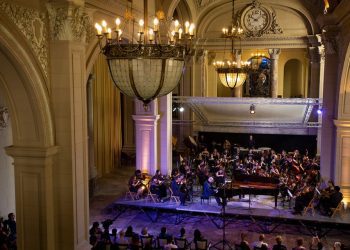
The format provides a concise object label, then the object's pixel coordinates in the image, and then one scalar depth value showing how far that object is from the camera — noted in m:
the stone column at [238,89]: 21.80
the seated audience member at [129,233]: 9.39
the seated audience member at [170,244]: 8.78
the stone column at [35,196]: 8.09
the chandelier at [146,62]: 5.20
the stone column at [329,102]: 12.95
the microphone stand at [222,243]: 10.89
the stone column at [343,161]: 12.82
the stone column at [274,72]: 21.61
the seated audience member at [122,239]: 9.41
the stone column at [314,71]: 19.61
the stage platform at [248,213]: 11.84
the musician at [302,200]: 12.23
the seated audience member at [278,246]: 8.65
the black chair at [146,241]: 9.08
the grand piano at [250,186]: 12.54
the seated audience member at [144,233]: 9.62
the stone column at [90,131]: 15.45
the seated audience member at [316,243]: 8.54
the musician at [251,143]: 19.40
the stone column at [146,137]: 14.88
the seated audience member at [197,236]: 9.29
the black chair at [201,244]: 9.20
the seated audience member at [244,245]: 8.59
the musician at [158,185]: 13.33
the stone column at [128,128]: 20.64
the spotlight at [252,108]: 17.12
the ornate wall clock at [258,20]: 20.16
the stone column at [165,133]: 15.40
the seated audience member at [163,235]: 9.55
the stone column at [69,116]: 7.94
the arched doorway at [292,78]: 25.03
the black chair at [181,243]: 9.34
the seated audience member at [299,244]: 8.48
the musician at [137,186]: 13.70
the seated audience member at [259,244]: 8.67
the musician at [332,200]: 11.82
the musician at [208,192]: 13.10
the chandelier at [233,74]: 12.19
